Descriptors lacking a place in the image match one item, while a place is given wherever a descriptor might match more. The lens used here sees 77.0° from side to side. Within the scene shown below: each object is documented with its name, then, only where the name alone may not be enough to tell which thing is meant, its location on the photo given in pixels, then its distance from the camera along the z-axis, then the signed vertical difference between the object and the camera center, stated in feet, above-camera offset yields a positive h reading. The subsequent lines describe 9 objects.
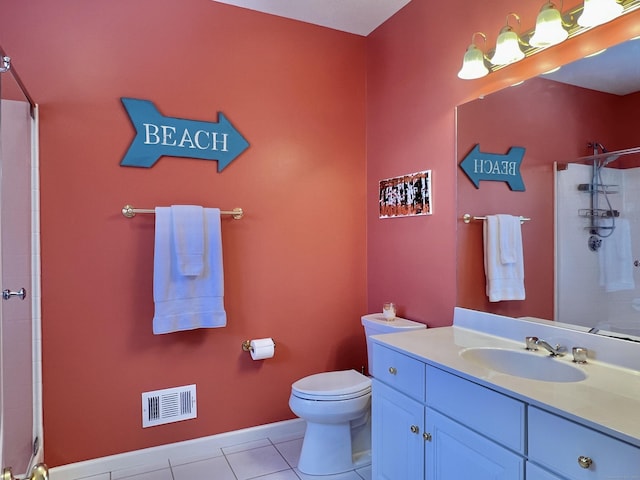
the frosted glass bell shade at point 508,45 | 5.25 +2.54
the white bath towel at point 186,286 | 6.84 -0.80
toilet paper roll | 7.68 -2.10
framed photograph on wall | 7.19 +0.82
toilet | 6.56 -2.96
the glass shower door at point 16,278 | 4.82 -0.52
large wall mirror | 4.43 +0.63
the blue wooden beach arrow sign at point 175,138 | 7.00 +1.86
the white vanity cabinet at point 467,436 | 3.14 -1.91
